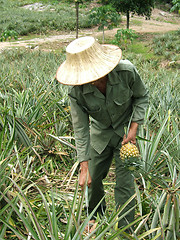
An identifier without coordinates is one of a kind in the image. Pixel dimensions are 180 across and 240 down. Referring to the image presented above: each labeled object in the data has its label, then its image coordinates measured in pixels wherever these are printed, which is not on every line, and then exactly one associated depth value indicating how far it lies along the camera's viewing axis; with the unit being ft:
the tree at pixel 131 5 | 35.83
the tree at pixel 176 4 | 27.61
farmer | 4.79
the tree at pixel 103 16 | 32.77
